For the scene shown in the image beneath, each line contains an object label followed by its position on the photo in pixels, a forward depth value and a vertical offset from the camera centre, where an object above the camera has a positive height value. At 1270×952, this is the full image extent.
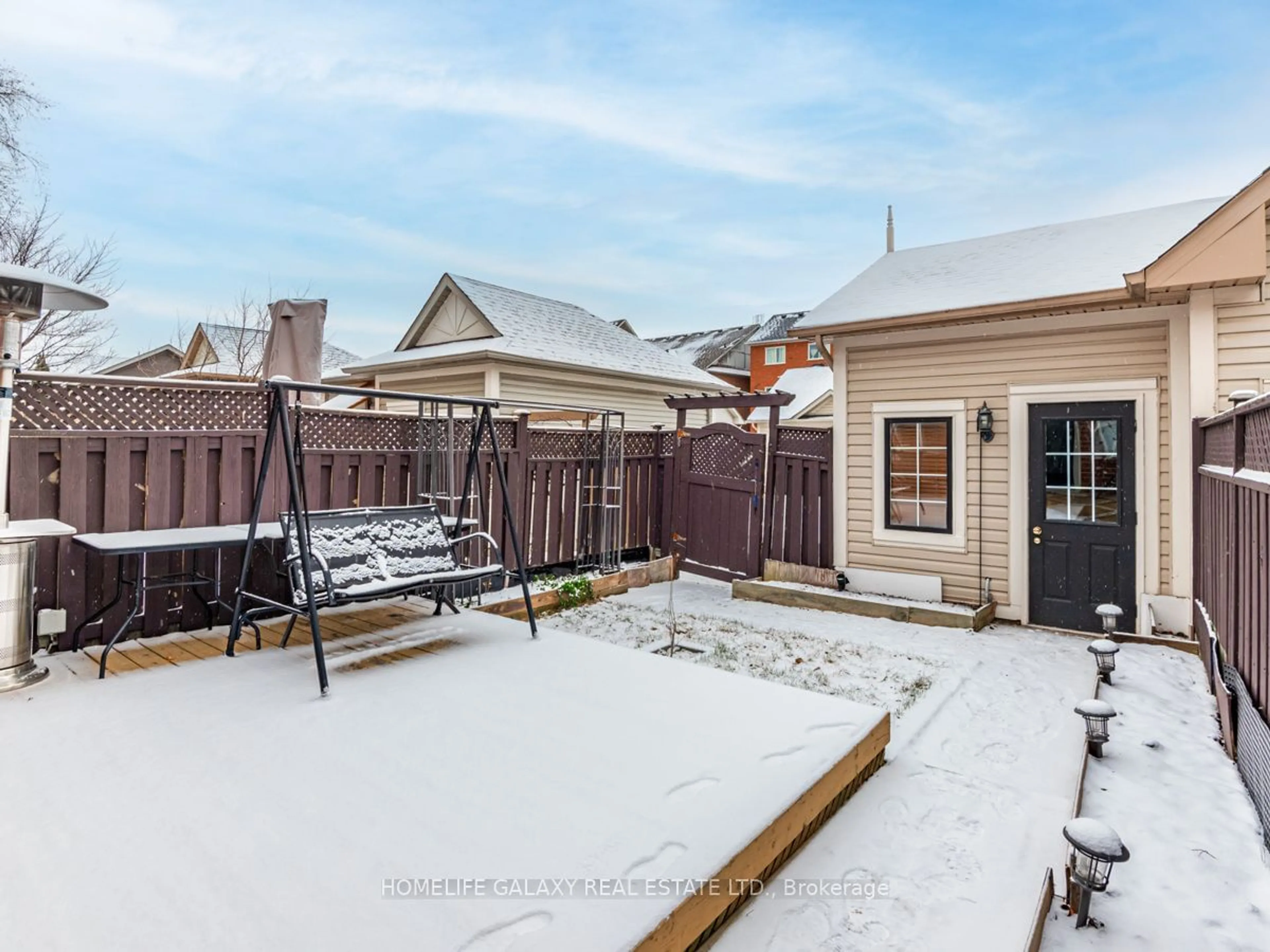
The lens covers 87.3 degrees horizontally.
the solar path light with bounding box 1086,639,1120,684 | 4.11 -1.04
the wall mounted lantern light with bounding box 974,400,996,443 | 5.87 +0.60
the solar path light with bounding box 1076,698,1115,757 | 3.08 -1.07
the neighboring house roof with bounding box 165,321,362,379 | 15.23 +3.28
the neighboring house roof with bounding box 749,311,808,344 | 32.19 +8.12
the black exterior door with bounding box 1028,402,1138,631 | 5.32 -0.18
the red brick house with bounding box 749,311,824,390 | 30.59 +6.33
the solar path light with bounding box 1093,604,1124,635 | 4.68 -0.87
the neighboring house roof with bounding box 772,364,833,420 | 17.55 +2.96
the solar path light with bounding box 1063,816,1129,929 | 1.98 -1.08
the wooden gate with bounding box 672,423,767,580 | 7.26 -0.15
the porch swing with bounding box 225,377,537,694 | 3.42 -0.36
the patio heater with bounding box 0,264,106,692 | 3.10 -0.25
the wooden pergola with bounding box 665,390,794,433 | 6.82 +0.93
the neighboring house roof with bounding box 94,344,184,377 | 19.78 +4.10
